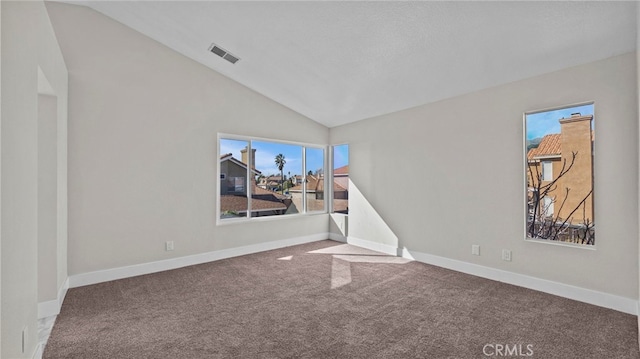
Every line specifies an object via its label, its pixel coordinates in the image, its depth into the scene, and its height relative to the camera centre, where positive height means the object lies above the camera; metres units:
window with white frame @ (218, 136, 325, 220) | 4.73 +0.03
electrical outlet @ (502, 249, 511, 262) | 3.48 -0.89
